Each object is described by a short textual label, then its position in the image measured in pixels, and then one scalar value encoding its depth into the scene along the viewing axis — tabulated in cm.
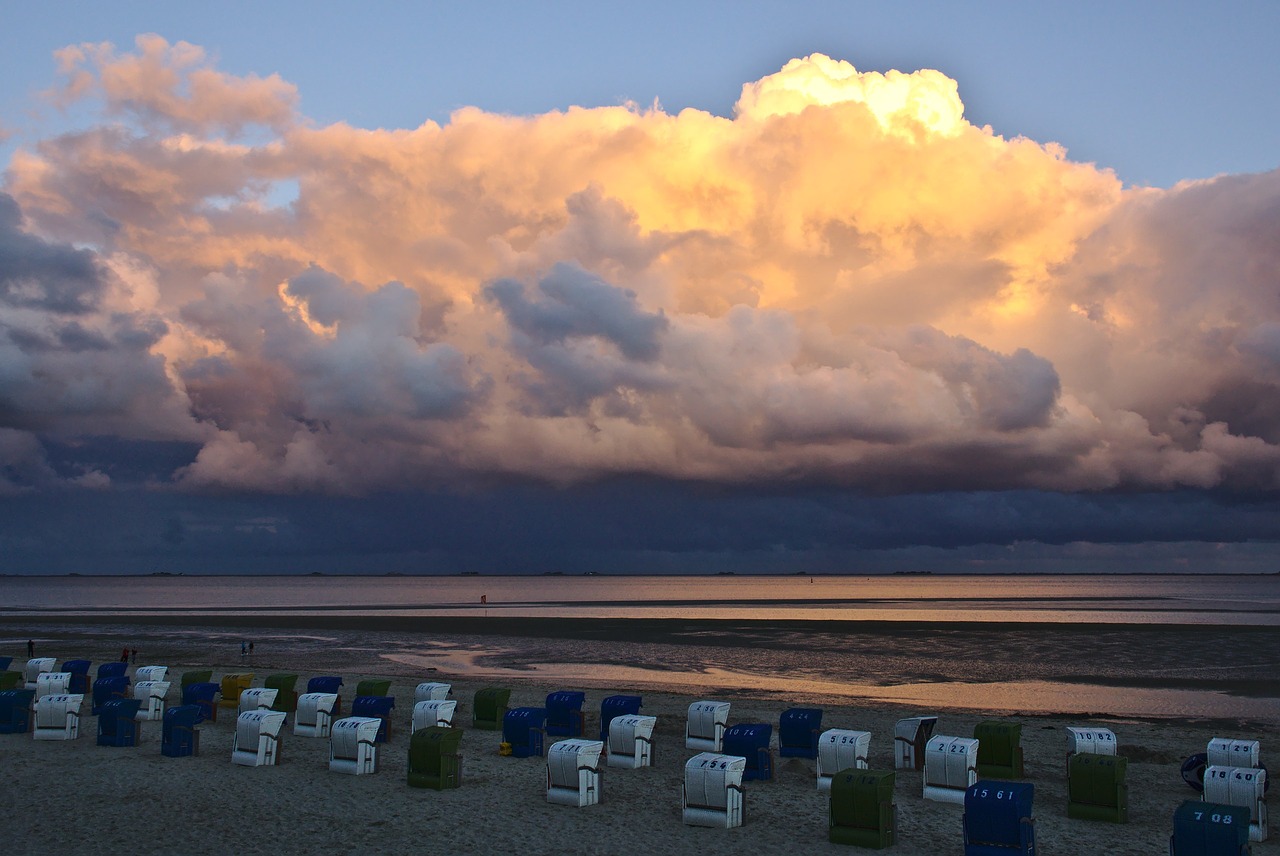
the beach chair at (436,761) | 2398
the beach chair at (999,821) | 1806
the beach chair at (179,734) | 2761
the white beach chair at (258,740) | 2662
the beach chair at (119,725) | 2905
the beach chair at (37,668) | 4100
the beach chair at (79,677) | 3856
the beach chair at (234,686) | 3675
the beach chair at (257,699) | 3123
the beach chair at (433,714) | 3022
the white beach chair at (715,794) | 2089
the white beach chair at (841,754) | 2391
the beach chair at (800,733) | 2747
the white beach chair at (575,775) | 2259
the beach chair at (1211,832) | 1662
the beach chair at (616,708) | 2984
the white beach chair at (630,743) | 2686
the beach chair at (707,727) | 2911
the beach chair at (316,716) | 3117
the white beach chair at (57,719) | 3002
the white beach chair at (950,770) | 2297
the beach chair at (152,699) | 3453
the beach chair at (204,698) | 3322
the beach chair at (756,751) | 2503
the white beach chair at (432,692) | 3416
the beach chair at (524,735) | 2812
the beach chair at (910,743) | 2658
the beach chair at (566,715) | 3073
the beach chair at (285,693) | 3631
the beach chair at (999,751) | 2534
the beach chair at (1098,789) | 2133
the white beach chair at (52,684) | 3428
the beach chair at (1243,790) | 2016
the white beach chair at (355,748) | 2556
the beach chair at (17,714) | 3114
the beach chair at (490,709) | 3262
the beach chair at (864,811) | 1942
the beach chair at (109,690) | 3334
